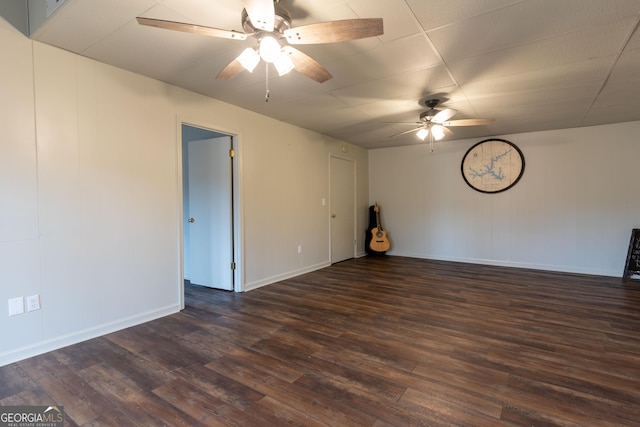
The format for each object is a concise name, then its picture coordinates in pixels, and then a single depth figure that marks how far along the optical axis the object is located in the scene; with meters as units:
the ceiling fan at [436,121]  3.52
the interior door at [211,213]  3.96
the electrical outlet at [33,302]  2.28
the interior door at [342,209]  5.62
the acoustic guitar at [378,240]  6.35
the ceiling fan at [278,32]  1.54
